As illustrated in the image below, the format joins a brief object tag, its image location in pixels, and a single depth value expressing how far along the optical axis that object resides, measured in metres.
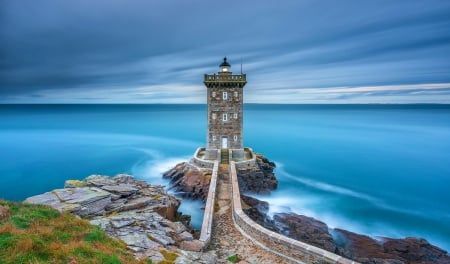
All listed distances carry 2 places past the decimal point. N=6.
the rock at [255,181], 17.83
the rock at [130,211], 7.09
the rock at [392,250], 10.45
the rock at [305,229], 10.70
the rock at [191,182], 16.80
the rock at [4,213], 6.46
